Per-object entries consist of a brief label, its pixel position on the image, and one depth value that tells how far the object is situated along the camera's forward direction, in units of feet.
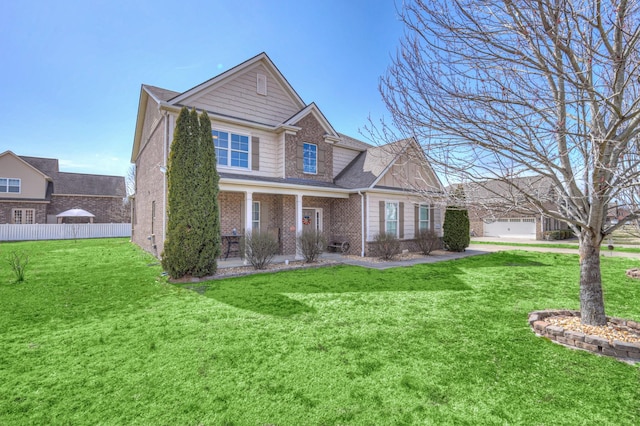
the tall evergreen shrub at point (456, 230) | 49.49
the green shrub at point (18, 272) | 25.55
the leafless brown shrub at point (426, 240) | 46.01
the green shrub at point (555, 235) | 81.00
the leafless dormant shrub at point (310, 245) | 35.76
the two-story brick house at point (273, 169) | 37.96
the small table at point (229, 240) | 38.06
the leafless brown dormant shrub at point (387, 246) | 39.69
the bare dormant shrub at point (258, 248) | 31.89
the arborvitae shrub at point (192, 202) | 27.43
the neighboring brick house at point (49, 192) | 78.64
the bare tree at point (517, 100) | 10.28
